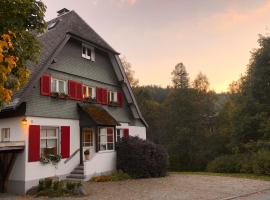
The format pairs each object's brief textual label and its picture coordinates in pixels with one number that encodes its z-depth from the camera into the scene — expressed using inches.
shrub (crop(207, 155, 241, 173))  1280.3
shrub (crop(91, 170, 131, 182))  796.9
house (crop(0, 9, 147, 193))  697.6
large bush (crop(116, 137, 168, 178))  864.9
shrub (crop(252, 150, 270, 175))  1012.0
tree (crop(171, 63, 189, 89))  2128.4
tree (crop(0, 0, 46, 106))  296.0
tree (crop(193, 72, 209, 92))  2183.3
